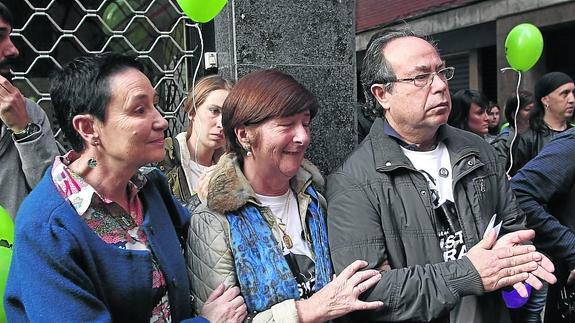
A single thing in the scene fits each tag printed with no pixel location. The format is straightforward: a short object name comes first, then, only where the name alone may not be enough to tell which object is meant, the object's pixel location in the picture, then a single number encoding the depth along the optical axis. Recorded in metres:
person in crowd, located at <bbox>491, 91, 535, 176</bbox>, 5.80
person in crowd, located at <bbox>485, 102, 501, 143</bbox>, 7.82
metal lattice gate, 3.22
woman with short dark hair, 1.67
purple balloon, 2.40
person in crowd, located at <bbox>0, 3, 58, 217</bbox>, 2.56
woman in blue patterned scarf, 2.04
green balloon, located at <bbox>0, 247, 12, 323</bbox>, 2.08
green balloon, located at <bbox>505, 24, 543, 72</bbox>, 6.09
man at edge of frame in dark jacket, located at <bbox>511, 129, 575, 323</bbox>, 3.00
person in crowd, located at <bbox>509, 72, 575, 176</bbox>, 4.94
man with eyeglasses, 2.05
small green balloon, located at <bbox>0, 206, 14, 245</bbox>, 2.30
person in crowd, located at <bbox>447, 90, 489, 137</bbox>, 5.99
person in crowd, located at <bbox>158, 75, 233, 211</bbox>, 3.27
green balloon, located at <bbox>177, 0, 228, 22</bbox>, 2.65
